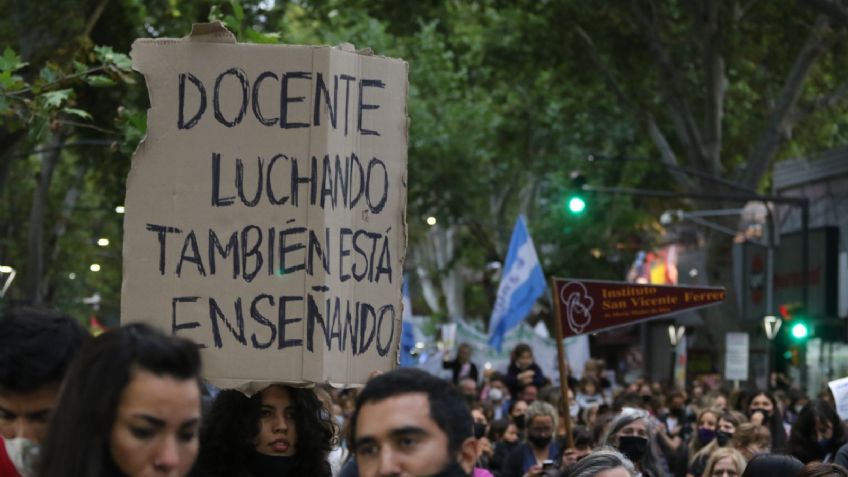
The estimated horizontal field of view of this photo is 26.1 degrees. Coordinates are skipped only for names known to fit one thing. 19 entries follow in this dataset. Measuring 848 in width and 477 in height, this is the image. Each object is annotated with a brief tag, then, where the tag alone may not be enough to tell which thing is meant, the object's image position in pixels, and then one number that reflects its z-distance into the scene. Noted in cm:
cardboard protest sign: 592
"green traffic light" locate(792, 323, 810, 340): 2772
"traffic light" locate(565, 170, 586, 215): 2948
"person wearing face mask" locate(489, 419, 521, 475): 1428
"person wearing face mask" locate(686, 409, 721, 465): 1388
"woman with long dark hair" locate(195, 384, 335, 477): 585
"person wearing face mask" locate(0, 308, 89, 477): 396
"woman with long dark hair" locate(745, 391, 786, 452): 1484
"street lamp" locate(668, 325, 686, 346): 4706
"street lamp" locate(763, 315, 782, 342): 3180
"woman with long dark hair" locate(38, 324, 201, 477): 330
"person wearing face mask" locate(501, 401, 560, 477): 1242
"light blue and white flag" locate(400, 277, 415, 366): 2395
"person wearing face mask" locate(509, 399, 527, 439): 1515
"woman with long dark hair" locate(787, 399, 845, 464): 1138
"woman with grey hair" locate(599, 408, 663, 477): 984
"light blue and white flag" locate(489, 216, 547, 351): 2328
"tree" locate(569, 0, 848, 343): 2827
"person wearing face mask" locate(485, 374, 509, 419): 2041
